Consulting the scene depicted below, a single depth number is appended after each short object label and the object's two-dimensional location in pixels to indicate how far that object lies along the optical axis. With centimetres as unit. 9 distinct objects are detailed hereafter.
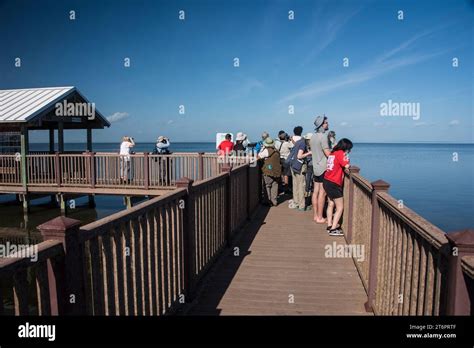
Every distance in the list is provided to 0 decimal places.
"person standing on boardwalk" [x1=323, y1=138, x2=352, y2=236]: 636
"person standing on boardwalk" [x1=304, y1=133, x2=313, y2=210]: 1017
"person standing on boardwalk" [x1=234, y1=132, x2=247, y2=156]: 1275
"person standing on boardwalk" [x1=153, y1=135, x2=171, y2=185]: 1425
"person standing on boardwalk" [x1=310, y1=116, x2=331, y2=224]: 700
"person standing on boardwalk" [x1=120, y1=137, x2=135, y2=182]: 1466
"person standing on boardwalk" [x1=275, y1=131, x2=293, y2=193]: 1202
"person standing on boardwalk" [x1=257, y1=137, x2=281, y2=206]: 1000
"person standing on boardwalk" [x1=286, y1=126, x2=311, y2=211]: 860
